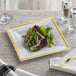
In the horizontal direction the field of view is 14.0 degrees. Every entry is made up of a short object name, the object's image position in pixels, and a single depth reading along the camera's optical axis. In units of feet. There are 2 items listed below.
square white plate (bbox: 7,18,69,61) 3.84
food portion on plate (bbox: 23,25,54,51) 3.93
